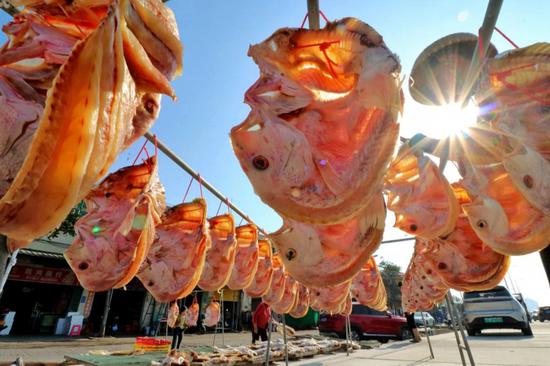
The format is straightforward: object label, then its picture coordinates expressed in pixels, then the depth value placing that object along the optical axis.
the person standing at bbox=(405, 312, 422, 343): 12.98
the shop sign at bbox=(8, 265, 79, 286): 13.53
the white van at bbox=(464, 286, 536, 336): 12.38
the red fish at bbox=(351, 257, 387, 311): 6.09
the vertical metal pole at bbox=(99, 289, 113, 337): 15.30
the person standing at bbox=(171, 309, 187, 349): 9.90
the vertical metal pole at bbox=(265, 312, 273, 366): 5.59
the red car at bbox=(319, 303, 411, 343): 15.43
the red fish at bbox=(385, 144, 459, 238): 2.01
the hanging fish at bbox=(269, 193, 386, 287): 1.53
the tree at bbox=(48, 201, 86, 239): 11.30
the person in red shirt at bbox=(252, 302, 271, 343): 10.99
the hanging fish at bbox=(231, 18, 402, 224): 1.21
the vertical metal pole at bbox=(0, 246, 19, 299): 1.36
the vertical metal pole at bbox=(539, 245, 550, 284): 1.96
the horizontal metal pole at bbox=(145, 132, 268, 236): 2.72
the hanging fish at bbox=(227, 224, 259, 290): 3.98
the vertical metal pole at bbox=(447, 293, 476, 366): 4.09
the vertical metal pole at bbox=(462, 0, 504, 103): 1.66
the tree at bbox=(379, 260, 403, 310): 38.64
